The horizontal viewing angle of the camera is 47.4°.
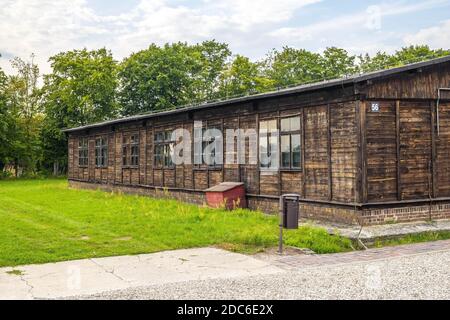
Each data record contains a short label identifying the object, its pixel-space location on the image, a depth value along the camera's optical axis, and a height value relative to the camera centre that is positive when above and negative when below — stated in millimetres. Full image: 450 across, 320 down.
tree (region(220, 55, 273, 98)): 52875 +8959
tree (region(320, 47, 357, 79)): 53031 +10386
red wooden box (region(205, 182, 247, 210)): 16938 -1122
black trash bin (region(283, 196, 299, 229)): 10188 -1007
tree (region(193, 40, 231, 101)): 57344 +11247
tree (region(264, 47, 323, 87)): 54384 +10646
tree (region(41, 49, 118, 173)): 50500 +6812
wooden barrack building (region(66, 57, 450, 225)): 13000 +453
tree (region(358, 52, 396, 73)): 52325 +10850
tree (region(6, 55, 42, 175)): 49562 +4921
